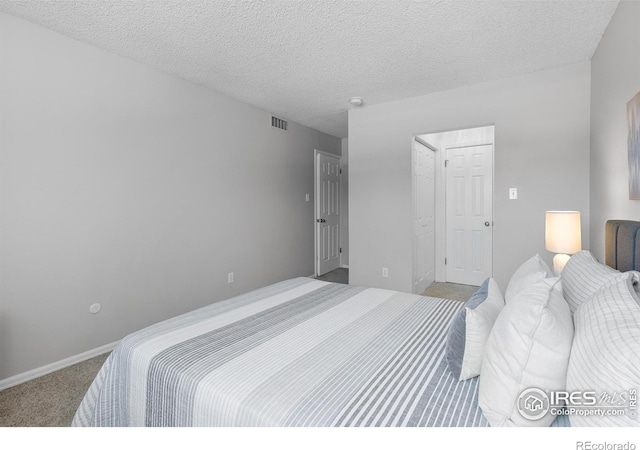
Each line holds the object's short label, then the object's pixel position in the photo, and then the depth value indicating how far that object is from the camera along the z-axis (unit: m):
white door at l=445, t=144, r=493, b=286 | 4.25
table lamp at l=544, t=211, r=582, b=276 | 2.25
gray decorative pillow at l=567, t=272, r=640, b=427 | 0.66
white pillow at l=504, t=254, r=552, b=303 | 1.26
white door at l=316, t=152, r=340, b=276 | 5.08
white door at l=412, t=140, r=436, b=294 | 3.77
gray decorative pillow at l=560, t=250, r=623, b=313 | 1.25
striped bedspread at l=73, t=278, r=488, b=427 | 0.96
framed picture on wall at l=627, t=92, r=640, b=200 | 1.58
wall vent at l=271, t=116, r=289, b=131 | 4.16
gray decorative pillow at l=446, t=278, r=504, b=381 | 1.09
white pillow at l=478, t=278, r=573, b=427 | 0.84
